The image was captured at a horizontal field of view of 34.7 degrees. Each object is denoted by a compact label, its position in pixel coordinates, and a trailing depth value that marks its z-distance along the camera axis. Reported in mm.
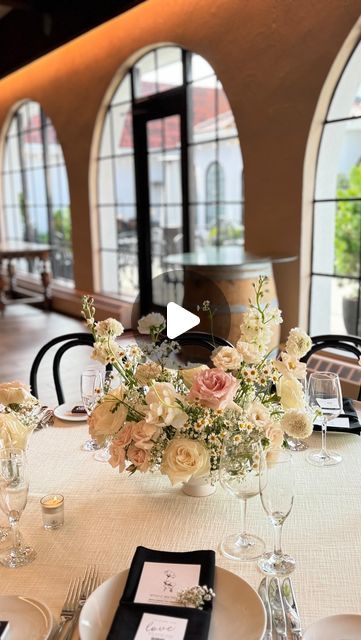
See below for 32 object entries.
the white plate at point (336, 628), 931
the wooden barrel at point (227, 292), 3561
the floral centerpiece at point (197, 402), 1220
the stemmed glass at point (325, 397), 1560
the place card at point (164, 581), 1019
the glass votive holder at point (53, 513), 1298
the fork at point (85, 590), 979
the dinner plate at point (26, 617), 971
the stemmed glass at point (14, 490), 1157
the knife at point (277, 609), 949
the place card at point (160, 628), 923
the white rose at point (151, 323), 1354
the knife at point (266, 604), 949
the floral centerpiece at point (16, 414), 1366
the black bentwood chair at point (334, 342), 2352
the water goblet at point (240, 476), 1163
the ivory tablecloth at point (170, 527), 1100
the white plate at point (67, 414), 1913
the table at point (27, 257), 7527
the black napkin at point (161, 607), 935
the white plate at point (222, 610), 953
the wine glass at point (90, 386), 1627
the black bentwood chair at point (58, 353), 2406
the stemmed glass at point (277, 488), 1042
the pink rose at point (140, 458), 1252
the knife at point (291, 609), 949
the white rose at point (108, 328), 1404
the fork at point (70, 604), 989
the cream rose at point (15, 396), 1500
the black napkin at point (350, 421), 1755
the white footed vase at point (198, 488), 1407
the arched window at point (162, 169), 5469
